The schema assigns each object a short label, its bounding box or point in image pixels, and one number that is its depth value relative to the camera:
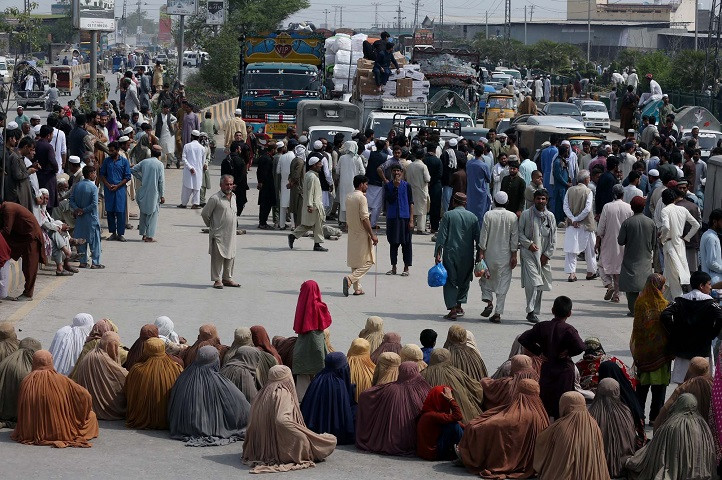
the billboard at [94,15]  33.78
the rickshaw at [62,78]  61.88
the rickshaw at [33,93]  51.31
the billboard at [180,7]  48.22
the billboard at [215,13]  55.62
